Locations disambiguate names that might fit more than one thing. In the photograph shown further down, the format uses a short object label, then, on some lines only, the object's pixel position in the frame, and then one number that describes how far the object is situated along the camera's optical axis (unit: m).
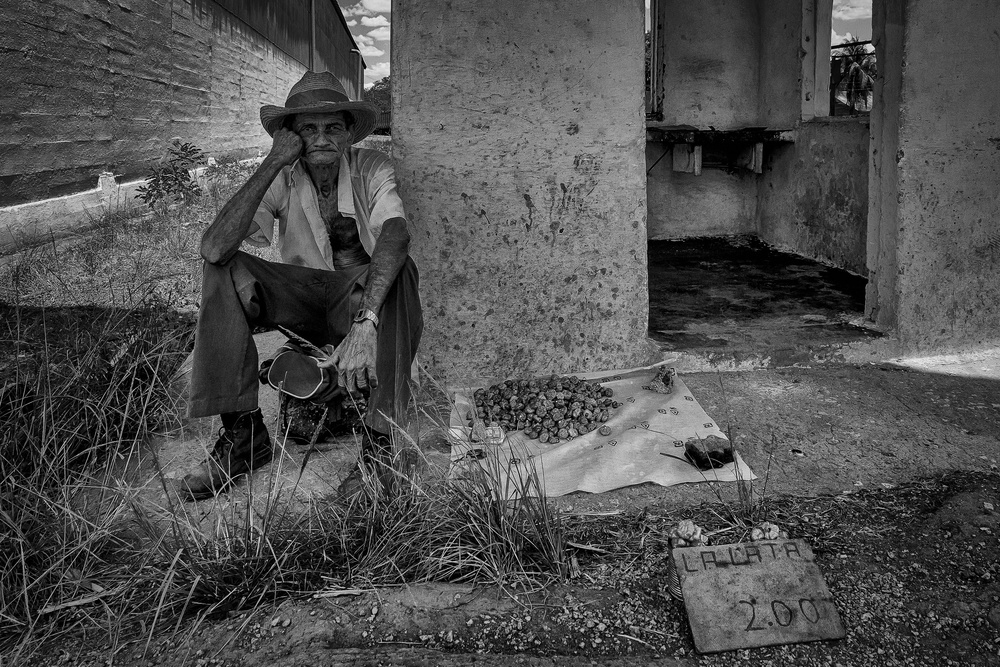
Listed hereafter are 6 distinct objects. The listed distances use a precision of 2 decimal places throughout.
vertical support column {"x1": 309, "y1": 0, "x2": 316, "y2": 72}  22.83
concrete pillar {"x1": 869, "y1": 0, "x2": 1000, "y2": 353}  3.75
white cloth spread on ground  2.81
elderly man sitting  2.59
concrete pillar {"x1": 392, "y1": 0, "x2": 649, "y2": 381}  3.42
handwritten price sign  2.02
